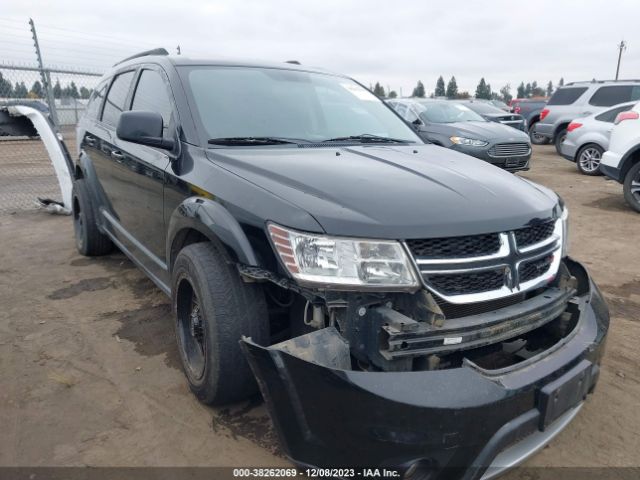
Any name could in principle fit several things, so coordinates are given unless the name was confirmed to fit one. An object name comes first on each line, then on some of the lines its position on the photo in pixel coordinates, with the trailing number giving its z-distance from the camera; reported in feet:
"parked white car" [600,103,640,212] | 23.03
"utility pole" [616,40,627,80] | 178.19
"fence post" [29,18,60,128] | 29.52
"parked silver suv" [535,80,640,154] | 41.78
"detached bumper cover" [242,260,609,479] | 5.31
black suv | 5.48
